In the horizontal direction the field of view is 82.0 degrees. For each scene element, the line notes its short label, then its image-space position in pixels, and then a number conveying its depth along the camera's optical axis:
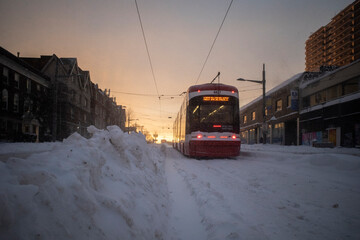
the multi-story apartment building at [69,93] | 30.75
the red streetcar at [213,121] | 10.59
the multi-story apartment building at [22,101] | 21.69
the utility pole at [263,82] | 19.59
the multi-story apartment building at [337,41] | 77.00
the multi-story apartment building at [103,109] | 46.06
